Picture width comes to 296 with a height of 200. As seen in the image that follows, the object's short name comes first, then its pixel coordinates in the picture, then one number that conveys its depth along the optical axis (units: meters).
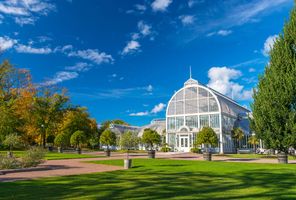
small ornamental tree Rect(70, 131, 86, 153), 37.62
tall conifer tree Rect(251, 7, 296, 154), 18.22
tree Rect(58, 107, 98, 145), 52.21
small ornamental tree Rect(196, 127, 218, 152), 33.91
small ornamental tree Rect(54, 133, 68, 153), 41.82
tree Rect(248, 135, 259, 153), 45.52
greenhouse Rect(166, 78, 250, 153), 49.16
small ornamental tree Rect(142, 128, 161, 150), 34.16
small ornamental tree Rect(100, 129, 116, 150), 40.12
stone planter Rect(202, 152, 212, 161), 25.14
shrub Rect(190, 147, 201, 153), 45.02
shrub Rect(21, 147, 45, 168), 17.61
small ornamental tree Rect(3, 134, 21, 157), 22.56
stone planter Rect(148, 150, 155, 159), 28.66
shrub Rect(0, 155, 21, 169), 16.58
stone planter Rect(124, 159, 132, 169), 17.34
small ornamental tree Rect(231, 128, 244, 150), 49.22
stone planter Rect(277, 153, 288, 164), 21.81
